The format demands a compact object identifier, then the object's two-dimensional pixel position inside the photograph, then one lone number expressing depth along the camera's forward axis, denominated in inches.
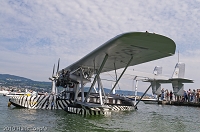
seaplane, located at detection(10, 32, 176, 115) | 416.5
